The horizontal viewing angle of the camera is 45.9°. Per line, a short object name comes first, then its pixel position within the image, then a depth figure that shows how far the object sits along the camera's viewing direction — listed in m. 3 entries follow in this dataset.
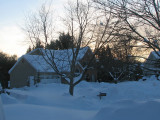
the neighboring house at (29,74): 23.59
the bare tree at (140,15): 7.01
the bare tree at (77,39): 12.98
